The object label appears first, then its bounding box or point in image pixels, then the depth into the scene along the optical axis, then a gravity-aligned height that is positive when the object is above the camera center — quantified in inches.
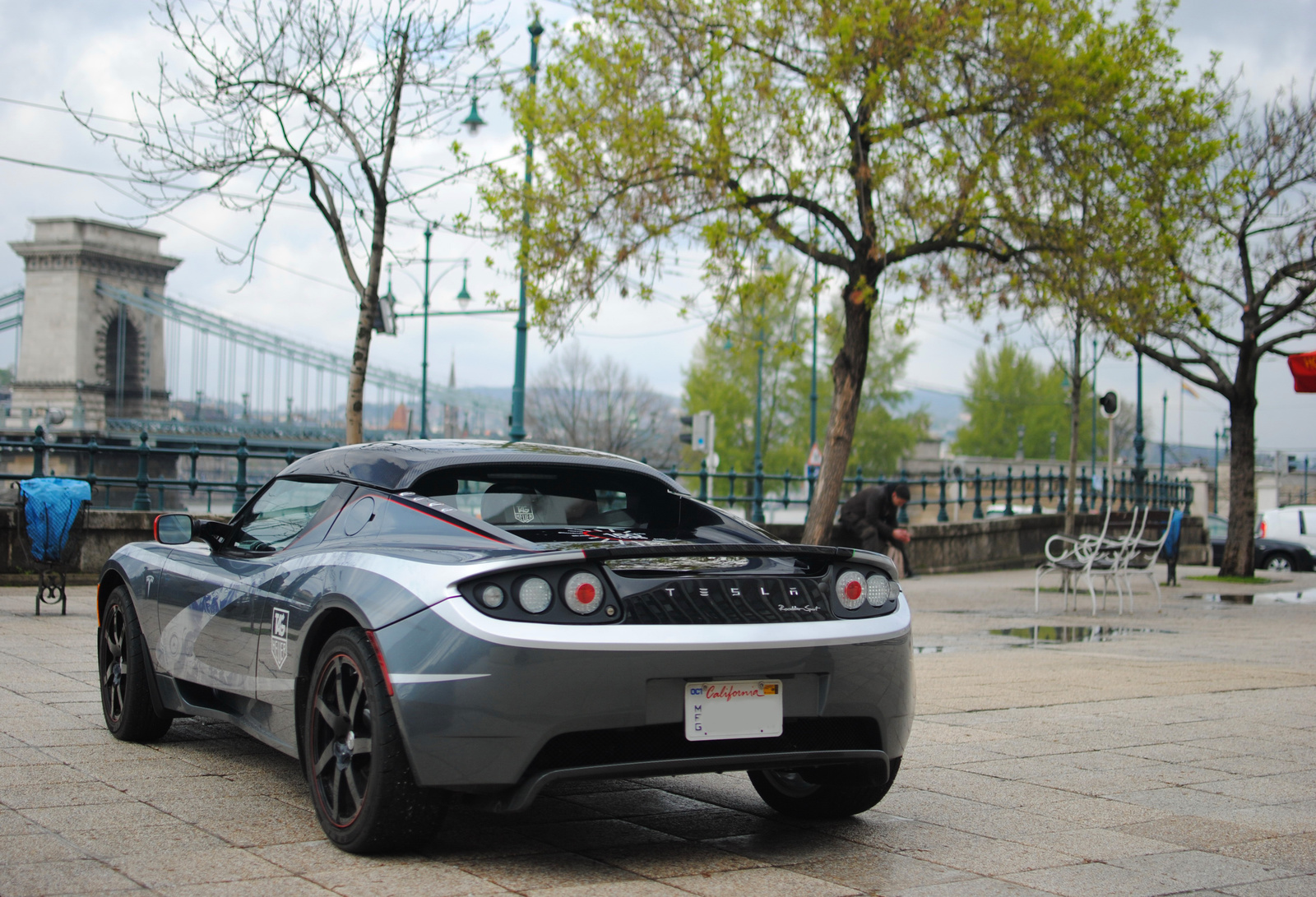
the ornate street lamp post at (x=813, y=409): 1919.3 +106.6
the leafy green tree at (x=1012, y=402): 2869.1 +185.5
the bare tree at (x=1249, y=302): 746.8 +112.3
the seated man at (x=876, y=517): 615.2 -18.5
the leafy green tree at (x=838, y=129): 542.6 +157.6
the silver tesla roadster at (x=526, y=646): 129.3 -19.0
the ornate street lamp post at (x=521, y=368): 747.4 +70.9
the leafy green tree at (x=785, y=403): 2164.1 +133.7
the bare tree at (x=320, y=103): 548.4 +162.6
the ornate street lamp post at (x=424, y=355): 1530.5 +157.3
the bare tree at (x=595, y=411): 2498.8 +130.0
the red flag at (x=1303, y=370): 462.6 +44.4
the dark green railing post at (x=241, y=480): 563.8 -5.7
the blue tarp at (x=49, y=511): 393.1 -14.5
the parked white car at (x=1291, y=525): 1115.9 -33.1
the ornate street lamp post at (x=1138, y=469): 1032.7 +13.0
